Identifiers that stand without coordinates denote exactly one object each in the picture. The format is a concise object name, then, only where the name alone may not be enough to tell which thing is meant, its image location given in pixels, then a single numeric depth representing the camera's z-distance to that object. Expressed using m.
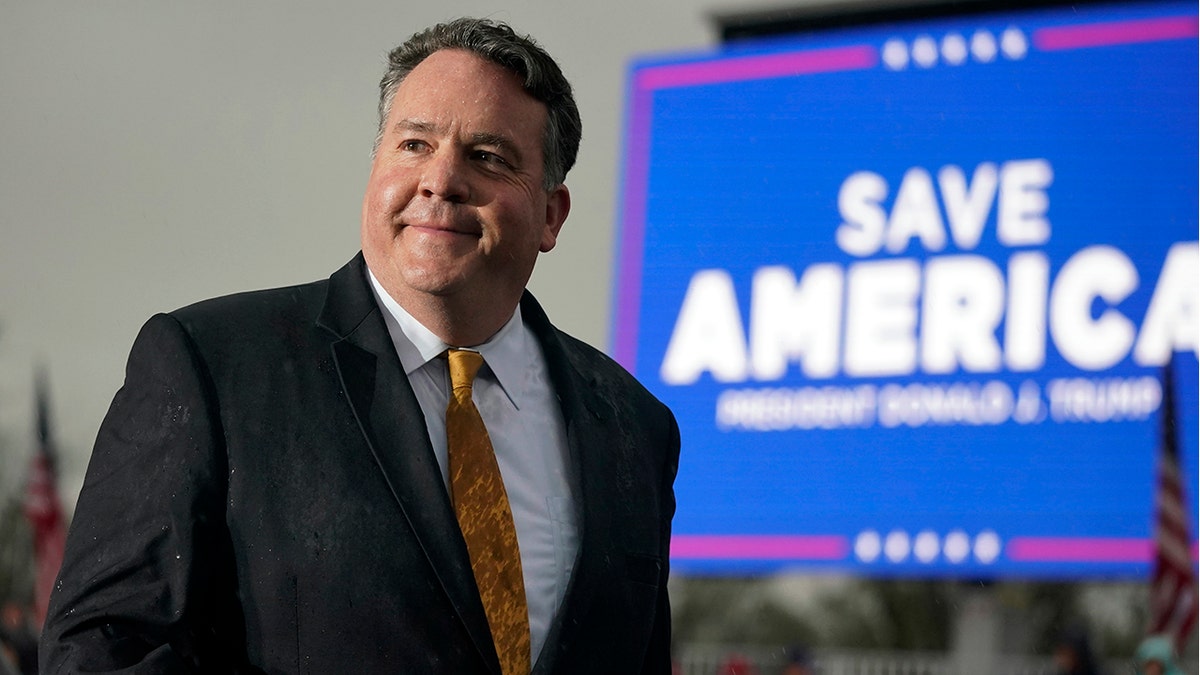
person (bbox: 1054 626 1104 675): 14.27
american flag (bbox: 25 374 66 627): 15.09
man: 2.44
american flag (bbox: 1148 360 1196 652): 10.87
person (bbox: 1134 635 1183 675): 11.03
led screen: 11.44
